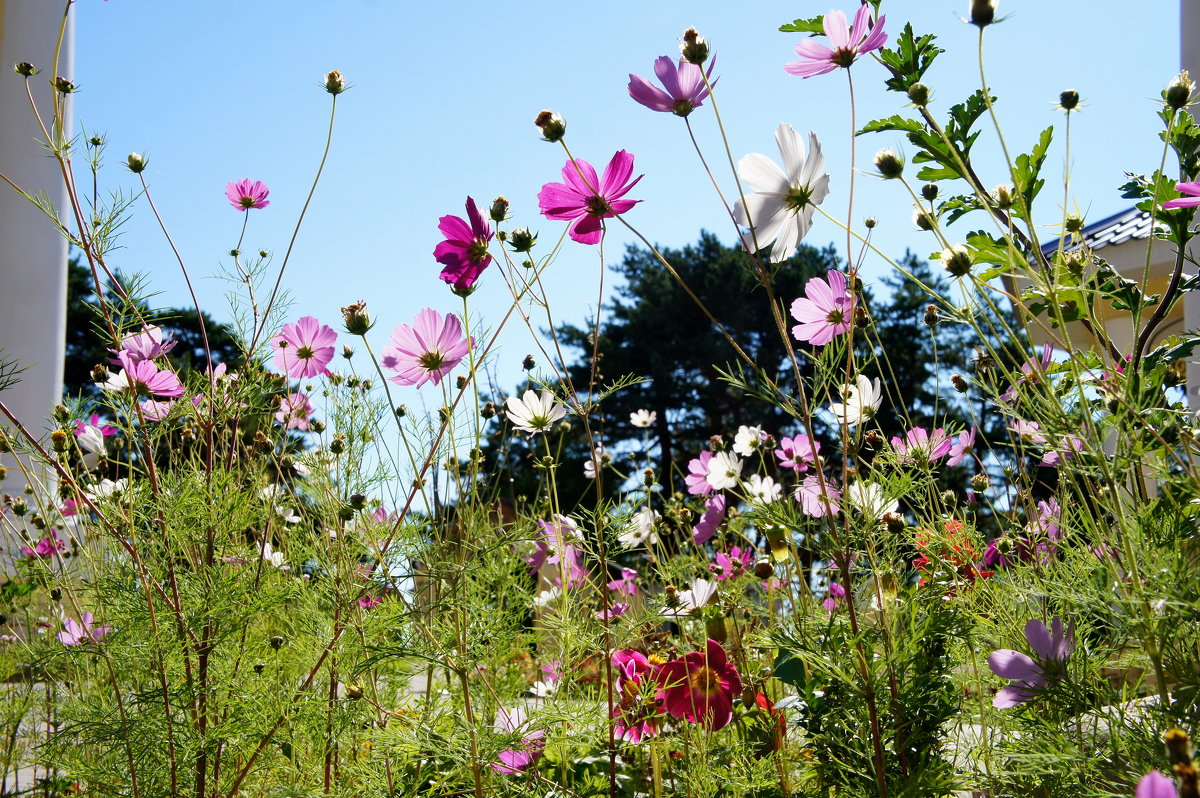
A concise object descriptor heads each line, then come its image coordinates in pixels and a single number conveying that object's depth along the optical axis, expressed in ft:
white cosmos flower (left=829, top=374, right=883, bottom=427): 2.84
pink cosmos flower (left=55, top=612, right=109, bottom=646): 4.67
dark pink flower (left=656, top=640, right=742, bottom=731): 3.37
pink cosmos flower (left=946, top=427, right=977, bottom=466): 4.88
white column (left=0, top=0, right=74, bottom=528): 17.08
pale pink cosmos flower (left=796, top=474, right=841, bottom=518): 3.04
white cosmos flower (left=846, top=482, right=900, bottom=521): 2.71
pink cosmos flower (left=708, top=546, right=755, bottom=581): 4.95
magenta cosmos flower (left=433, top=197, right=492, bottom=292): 2.98
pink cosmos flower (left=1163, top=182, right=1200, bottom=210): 1.89
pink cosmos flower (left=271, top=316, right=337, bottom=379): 4.26
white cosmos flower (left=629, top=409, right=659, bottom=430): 6.80
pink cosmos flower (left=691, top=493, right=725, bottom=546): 4.63
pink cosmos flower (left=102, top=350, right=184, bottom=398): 3.55
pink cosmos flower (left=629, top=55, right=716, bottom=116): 2.65
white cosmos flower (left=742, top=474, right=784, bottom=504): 4.14
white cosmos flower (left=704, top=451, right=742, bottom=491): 4.66
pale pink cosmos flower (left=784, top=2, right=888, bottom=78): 2.65
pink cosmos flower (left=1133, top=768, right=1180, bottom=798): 1.32
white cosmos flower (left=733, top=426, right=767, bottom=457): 4.64
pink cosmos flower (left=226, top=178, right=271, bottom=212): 4.63
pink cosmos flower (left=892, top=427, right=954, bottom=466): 3.36
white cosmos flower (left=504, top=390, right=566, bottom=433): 3.62
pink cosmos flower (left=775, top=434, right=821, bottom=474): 5.05
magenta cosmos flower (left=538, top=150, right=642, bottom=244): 2.74
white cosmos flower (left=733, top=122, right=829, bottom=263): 2.66
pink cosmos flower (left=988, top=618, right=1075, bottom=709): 2.43
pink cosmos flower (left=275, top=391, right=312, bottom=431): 4.30
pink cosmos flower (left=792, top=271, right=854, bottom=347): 3.09
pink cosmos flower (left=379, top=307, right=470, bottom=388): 3.22
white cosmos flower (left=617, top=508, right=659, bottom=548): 3.47
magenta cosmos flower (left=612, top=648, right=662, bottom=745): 3.37
